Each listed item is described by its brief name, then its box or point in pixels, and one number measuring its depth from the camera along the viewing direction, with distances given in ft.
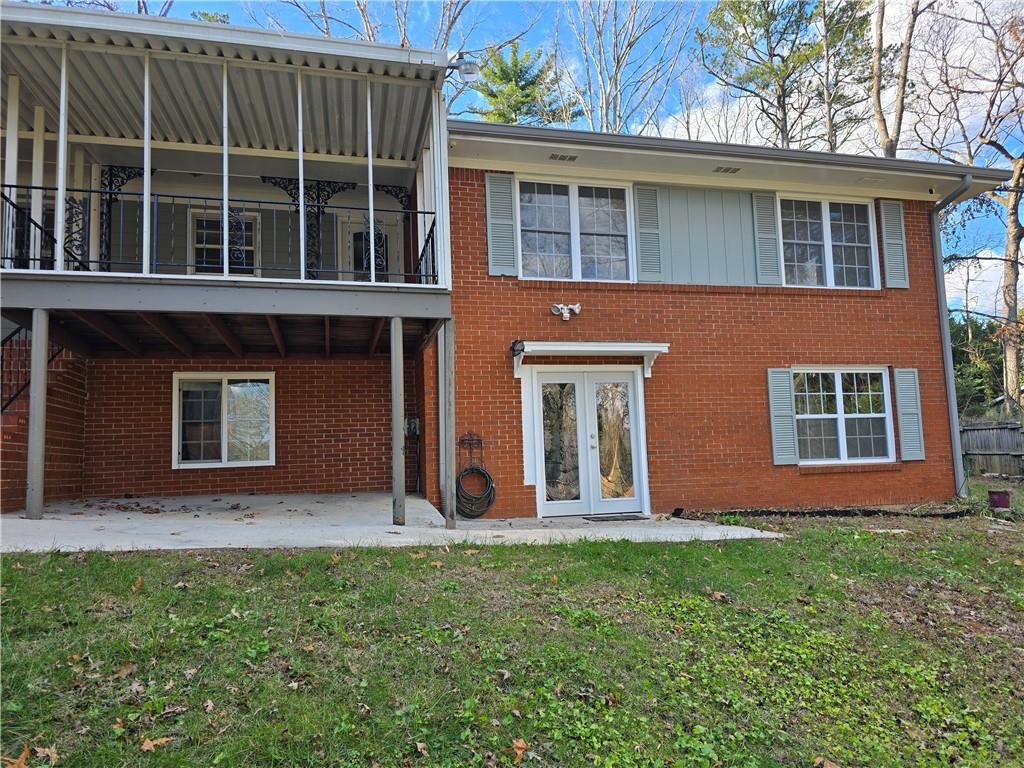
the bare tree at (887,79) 57.41
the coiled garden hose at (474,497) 27.89
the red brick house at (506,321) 25.95
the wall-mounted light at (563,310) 29.66
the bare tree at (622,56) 67.26
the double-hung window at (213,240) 31.58
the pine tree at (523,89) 69.15
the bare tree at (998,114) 56.65
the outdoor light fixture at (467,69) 23.14
